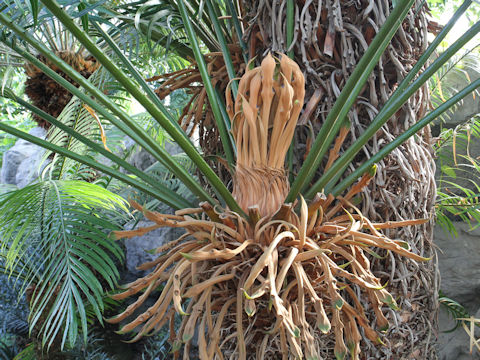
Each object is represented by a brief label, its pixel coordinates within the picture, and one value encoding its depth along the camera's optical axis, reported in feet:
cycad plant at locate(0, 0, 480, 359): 1.97
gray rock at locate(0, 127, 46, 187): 12.57
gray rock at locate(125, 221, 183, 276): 7.24
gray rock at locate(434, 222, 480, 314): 5.49
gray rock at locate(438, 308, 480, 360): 5.18
